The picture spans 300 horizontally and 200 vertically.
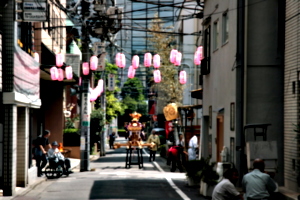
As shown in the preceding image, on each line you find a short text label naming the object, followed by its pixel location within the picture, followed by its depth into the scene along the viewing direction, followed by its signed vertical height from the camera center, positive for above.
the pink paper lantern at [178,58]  38.31 +2.62
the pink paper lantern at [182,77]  43.46 +1.70
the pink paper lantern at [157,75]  42.19 +1.77
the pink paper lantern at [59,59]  33.97 +2.26
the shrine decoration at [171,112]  47.34 -0.73
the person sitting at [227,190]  11.95 -1.63
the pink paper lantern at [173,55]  38.22 +2.80
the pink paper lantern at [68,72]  36.62 +1.67
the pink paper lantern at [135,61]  40.52 +2.57
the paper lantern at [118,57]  38.31 +2.65
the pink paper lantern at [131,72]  43.21 +2.03
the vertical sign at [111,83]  62.57 +1.86
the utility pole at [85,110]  33.12 -0.45
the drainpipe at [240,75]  22.66 +0.97
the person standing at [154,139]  40.25 -2.32
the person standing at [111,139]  70.05 -4.06
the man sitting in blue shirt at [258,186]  12.27 -1.60
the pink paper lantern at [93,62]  35.50 +2.20
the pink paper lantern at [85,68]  33.38 +1.75
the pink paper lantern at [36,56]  27.53 +1.97
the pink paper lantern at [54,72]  35.28 +1.63
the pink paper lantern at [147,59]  39.04 +2.62
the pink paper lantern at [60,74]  36.02 +1.56
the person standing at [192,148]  32.78 -2.35
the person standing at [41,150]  27.39 -2.06
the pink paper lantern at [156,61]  39.75 +2.54
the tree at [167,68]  60.66 +3.21
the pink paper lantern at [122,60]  38.47 +2.51
